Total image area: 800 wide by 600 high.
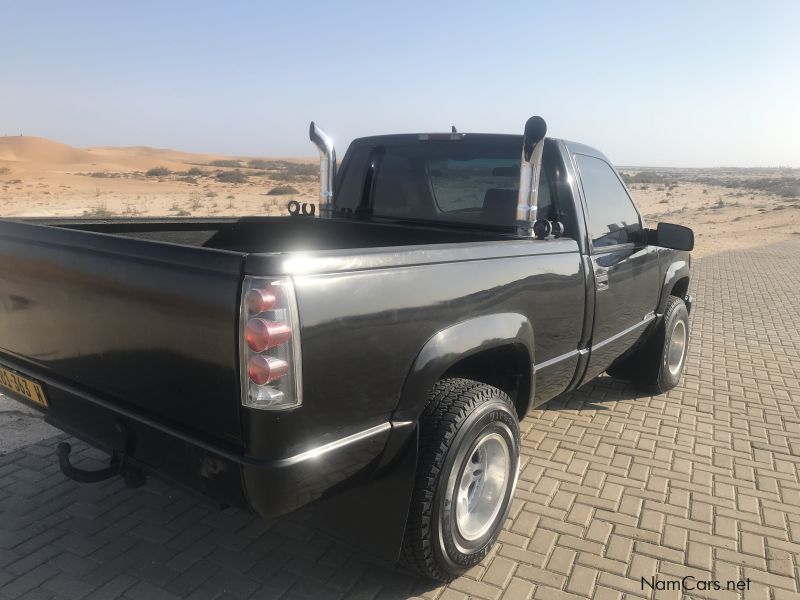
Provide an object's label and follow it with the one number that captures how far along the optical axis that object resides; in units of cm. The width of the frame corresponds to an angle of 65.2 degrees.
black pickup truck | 199
